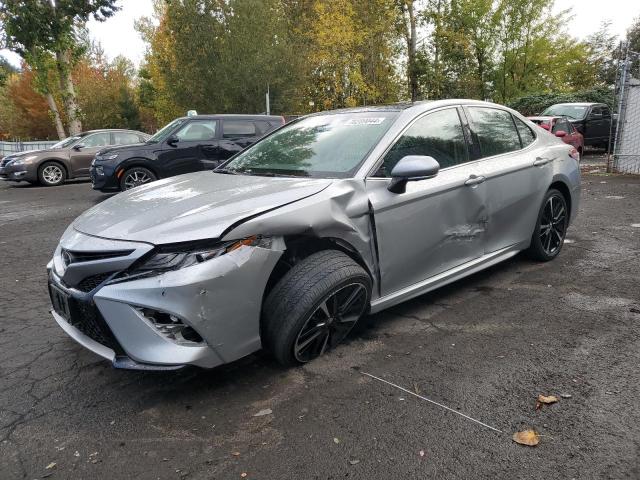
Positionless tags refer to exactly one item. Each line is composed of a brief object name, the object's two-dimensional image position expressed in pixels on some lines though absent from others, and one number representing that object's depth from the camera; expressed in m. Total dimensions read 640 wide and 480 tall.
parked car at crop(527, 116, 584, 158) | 13.74
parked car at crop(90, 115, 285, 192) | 9.87
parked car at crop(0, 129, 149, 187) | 13.44
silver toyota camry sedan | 2.41
